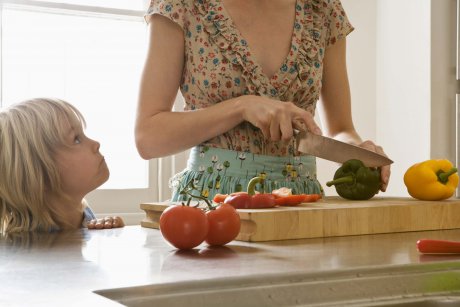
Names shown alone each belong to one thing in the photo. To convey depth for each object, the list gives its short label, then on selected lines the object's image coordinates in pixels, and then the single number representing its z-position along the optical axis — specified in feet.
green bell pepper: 5.99
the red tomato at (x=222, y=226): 4.14
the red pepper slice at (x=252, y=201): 4.78
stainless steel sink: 3.10
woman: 5.92
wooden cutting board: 4.53
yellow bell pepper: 5.83
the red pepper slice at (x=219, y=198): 5.19
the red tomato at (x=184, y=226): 4.05
